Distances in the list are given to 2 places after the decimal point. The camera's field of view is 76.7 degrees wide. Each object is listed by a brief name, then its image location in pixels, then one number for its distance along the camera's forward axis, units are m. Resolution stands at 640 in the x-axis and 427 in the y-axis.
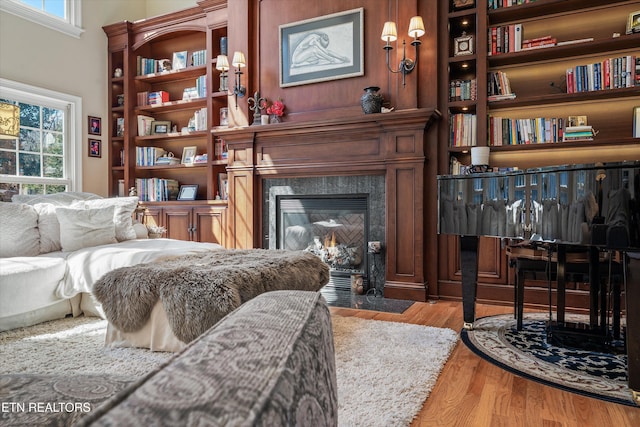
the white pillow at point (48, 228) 3.12
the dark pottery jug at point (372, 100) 3.60
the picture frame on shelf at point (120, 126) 5.26
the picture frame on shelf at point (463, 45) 3.49
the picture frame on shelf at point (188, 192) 4.93
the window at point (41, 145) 4.33
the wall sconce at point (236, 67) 4.14
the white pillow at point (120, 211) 3.36
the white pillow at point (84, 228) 3.13
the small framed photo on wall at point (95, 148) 5.07
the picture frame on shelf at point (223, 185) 4.64
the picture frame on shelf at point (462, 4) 3.49
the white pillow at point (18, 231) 2.89
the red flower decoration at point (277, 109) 4.09
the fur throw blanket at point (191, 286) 1.90
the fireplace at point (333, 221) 3.78
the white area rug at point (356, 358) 1.61
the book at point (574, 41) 3.11
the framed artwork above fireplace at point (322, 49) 3.82
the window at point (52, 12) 4.25
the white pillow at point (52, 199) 3.42
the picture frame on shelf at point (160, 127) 5.19
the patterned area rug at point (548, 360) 1.81
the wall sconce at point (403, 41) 3.34
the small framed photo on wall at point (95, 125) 5.05
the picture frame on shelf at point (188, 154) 4.95
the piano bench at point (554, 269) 2.32
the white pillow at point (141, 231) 3.61
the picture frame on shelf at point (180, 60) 5.00
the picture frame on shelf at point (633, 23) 3.01
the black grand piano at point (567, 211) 1.55
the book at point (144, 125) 5.19
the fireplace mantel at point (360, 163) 3.52
